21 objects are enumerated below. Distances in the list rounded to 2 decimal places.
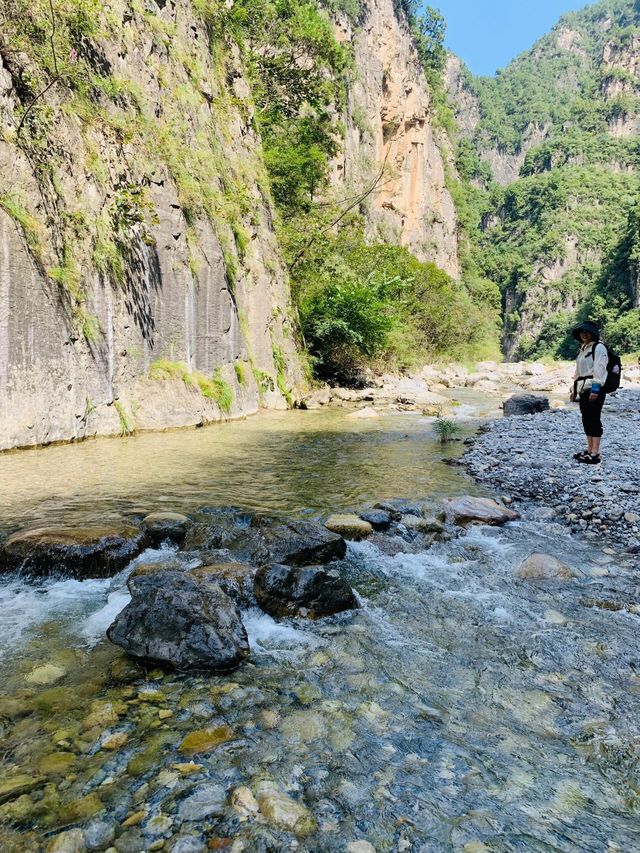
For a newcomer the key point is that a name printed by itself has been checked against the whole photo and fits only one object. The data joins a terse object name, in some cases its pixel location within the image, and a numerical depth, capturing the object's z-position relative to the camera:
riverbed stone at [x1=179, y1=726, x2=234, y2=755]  2.57
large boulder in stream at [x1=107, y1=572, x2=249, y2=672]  3.30
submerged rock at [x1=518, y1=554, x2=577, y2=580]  4.73
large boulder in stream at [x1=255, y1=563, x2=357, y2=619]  4.09
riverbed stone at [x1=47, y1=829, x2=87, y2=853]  1.97
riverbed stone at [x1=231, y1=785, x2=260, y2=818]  2.19
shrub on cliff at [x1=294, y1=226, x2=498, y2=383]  23.33
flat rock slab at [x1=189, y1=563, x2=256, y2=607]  4.22
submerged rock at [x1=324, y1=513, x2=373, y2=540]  5.93
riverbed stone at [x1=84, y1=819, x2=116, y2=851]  2.00
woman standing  7.53
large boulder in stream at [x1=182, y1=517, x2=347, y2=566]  5.03
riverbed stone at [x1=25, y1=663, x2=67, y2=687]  3.09
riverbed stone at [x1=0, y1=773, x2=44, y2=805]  2.23
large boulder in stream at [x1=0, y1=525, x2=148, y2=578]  4.71
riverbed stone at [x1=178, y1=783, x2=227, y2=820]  2.16
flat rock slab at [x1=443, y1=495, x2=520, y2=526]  6.39
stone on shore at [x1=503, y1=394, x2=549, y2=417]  17.17
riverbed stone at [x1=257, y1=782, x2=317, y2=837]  2.13
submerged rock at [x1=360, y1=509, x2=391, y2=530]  6.19
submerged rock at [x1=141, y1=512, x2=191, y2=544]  5.63
